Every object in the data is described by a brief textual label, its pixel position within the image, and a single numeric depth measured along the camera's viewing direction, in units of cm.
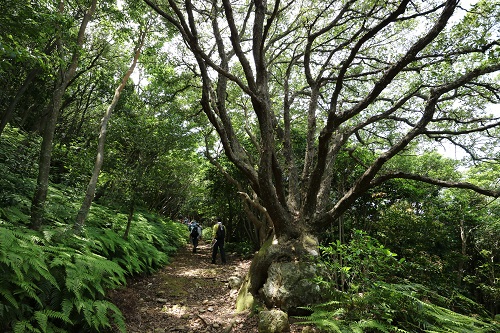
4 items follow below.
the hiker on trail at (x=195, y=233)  1234
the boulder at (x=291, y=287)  484
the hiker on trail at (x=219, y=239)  1012
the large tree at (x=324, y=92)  500
